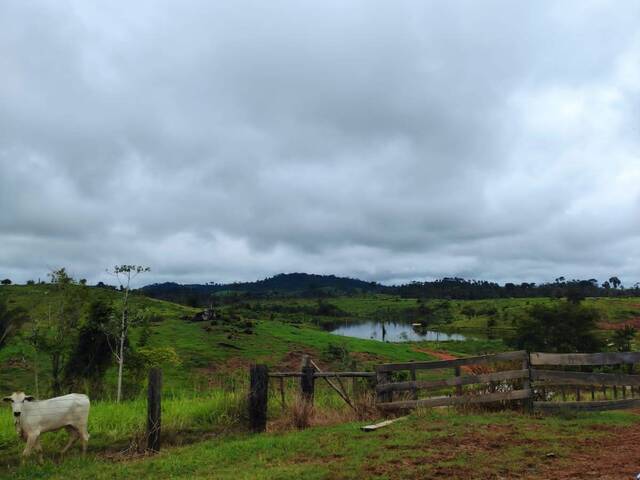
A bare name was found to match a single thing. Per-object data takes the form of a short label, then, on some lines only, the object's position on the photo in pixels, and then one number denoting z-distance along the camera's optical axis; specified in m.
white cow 9.88
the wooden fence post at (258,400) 11.97
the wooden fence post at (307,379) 13.12
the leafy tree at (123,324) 19.17
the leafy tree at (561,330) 37.75
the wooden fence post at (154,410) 10.80
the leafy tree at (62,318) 18.92
